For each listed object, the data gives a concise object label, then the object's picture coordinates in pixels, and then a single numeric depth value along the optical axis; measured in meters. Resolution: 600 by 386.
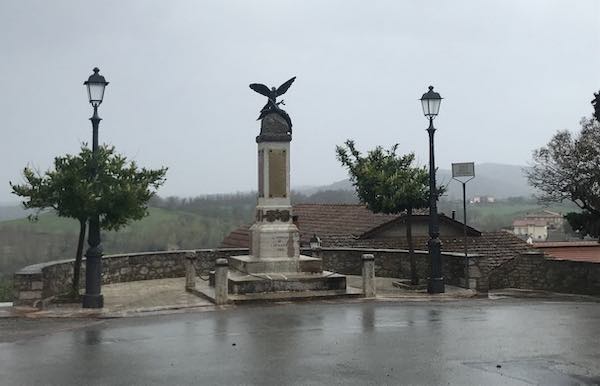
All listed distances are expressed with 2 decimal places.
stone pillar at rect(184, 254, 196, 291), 17.48
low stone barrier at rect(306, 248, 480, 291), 18.45
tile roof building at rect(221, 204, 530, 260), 27.80
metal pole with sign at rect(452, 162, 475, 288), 16.44
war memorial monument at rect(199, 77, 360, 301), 15.54
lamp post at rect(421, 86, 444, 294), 16.89
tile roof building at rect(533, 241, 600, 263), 31.73
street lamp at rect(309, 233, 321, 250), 21.54
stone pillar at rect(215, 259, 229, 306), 14.35
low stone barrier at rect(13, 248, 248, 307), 13.93
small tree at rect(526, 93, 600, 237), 21.56
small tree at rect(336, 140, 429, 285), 18.22
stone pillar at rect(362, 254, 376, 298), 15.61
